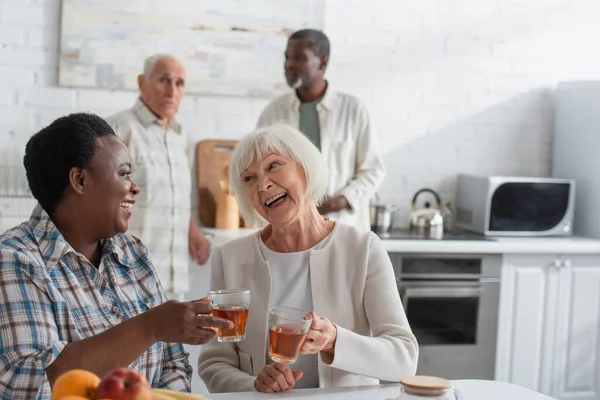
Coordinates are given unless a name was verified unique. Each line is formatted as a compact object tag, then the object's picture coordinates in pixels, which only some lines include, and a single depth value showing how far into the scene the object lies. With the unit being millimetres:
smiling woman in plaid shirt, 1413
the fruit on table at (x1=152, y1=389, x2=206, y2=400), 1172
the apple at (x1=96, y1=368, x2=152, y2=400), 1058
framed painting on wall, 3812
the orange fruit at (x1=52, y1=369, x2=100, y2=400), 1106
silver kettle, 4035
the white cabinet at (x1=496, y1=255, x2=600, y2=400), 3973
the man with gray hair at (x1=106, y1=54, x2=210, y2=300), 3285
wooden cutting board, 3979
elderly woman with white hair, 1901
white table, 1604
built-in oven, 3801
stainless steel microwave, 4113
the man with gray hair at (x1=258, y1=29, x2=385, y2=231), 3461
